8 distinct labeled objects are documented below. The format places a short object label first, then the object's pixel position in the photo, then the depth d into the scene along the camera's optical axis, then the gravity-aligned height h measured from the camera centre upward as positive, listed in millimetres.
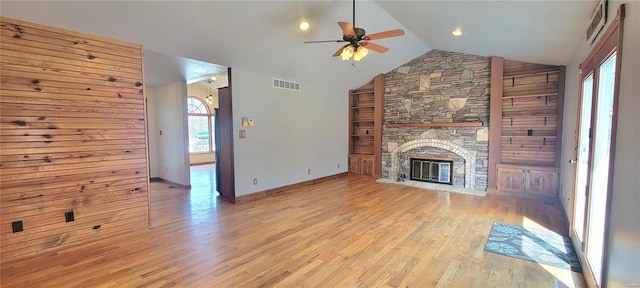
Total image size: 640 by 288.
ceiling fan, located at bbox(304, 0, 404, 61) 3316 +1145
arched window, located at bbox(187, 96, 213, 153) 10516 +221
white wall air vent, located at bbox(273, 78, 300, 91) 5793 +1016
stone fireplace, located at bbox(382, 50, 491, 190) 6143 +384
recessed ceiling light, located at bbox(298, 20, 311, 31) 4022 +1563
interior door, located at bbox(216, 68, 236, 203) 5145 -278
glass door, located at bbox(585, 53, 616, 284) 2260 -297
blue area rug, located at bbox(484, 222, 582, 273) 2885 -1342
